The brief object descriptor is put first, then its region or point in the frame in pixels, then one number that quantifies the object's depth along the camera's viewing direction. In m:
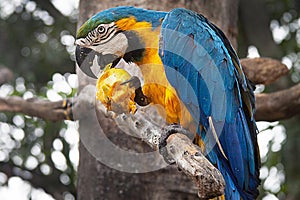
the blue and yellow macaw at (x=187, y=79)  4.51
